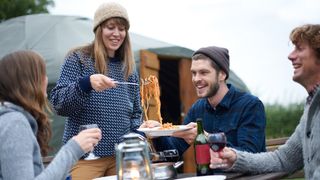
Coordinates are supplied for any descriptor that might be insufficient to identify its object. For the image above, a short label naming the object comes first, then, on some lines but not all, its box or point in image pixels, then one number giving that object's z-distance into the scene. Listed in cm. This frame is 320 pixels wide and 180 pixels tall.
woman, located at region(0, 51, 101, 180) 194
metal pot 248
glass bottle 257
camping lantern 194
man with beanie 299
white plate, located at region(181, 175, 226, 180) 233
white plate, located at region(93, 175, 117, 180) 261
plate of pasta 261
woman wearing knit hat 299
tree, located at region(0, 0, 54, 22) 1167
